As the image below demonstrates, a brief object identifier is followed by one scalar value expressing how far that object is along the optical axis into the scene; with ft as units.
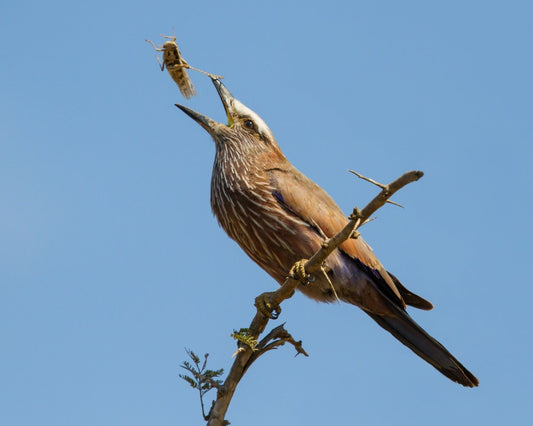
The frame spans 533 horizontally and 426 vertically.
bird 41.22
